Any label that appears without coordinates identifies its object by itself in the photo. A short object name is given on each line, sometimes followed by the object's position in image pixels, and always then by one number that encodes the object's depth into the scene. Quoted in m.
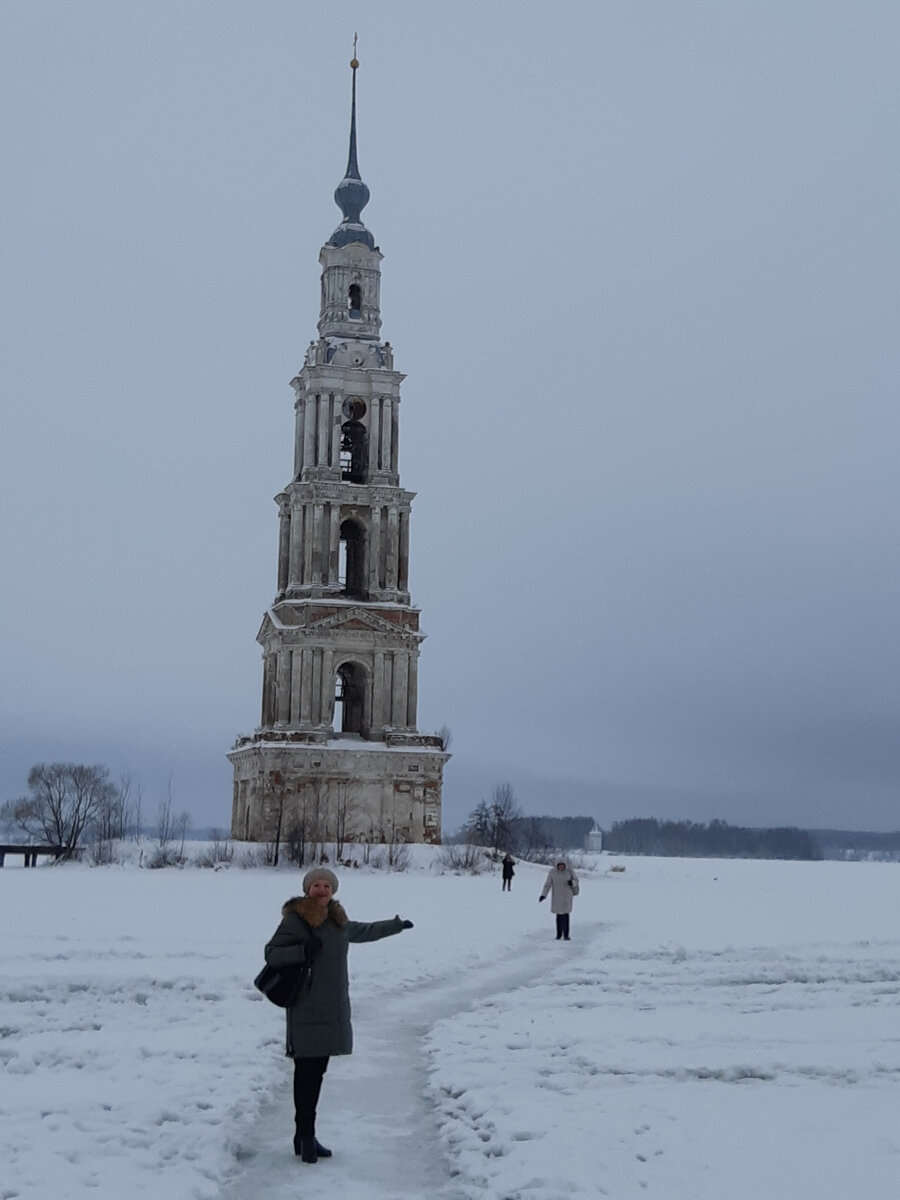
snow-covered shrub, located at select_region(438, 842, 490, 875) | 54.19
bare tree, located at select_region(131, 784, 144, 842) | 60.30
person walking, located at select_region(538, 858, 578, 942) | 25.91
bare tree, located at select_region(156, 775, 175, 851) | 57.48
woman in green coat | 9.87
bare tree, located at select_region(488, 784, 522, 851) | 76.19
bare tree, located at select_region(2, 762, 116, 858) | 65.44
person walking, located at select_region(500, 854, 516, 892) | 43.09
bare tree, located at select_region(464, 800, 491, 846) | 77.79
